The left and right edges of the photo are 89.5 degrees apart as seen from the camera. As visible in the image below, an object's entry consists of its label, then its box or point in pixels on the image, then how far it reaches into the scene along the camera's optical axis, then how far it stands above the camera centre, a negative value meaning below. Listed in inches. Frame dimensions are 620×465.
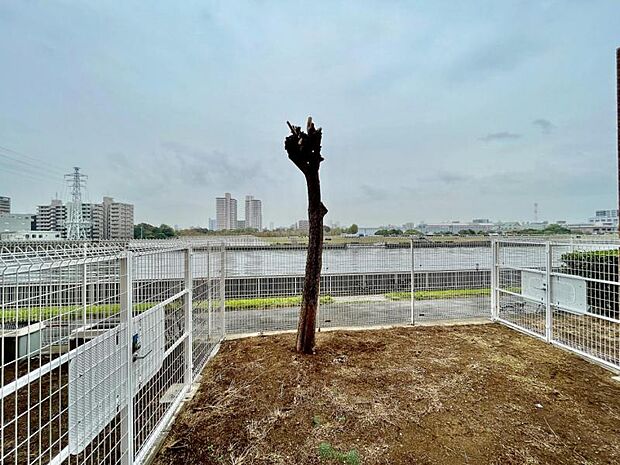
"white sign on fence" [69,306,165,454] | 59.9 -30.8
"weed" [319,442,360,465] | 91.2 -64.6
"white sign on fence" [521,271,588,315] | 177.9 -34.0
